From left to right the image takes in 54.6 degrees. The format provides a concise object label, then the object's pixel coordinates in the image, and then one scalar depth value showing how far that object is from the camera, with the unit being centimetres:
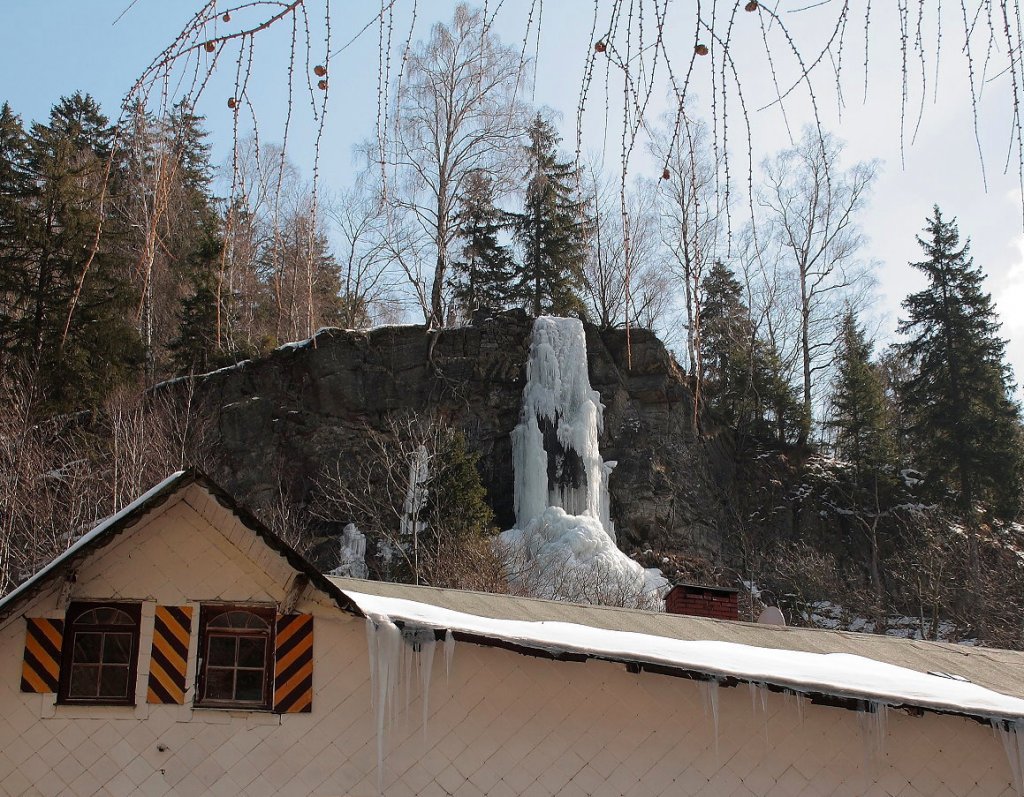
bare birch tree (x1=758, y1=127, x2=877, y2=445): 3516
